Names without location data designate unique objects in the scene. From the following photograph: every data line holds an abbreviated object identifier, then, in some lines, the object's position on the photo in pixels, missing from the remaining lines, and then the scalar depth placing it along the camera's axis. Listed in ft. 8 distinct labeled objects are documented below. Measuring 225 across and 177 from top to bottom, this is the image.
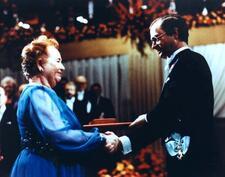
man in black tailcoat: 10.82
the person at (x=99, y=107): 15.14
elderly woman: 9.36
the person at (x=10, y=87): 16.73
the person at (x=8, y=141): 13.42
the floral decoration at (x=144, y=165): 15.33
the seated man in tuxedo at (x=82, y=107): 14.23
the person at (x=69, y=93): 15.03
